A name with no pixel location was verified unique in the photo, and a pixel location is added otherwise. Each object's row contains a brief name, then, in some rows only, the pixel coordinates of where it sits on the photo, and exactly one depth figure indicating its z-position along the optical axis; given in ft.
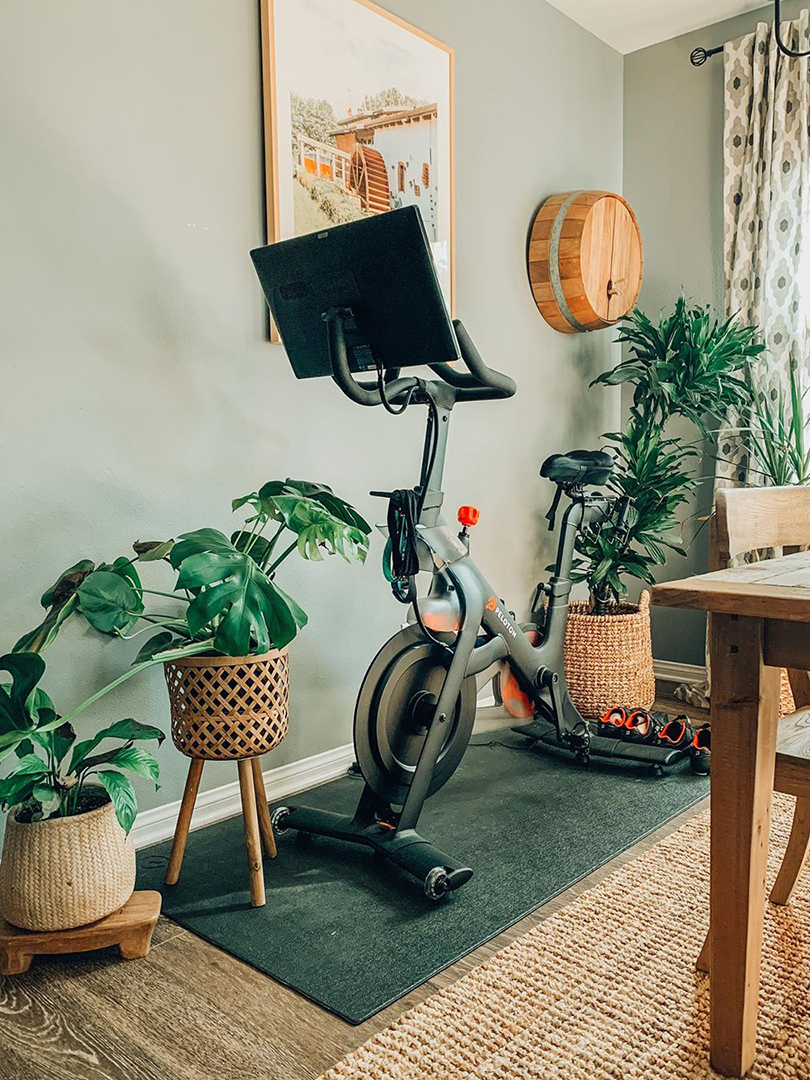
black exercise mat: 5.27
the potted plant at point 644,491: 10.03
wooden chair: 4.52
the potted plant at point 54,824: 5.10
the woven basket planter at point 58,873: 5.14
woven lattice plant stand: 5.94
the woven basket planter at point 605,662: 10.02
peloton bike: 5.92
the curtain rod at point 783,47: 10.32
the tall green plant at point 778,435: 10.03
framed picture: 7.82
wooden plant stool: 5.19
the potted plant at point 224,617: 5.38
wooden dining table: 4.08
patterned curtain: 10.50
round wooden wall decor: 10.58
